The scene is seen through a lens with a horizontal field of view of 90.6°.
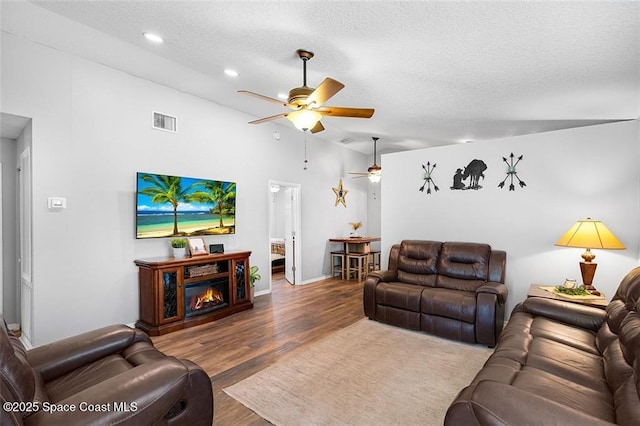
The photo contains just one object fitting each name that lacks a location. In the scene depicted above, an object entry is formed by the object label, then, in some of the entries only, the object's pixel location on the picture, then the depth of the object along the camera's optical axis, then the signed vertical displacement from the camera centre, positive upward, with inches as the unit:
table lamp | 127.6 -12.6
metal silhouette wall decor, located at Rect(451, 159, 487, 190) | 176.9 +20.1
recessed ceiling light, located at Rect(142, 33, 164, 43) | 116.9 +65.1
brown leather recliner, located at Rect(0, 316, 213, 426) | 47.8 -32.2
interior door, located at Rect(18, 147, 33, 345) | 133.3 -16.2
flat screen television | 162.2 +2.6
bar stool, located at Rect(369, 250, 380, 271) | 312.9 -51.7
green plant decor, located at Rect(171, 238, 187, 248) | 168.4 -17.2
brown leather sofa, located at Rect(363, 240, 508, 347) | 137.3 -39.0
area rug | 90.0 -58.1
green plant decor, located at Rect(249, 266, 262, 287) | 208.5 -43.9
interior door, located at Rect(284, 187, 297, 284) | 264.1 -21.3
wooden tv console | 152.2 -38.8
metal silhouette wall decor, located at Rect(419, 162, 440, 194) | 194.1 +20.5
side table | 118.4 -35.0
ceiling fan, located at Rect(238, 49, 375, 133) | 115.9 +40.6
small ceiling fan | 277.5 +33.3
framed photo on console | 175.9 -20.2
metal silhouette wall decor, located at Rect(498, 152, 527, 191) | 165.6 +20.0
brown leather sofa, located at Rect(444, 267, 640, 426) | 51.9 -37.1
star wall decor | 304.2 +16.5
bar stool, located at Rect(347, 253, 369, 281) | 283.9 -49.7
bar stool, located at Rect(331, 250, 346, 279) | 290.8 -49.5
